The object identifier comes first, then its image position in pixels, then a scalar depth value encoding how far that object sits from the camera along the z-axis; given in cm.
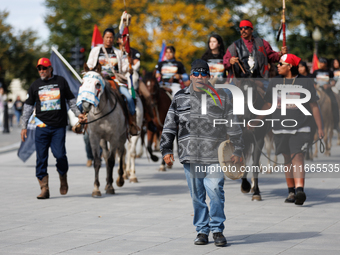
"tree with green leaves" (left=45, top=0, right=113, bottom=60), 6056
